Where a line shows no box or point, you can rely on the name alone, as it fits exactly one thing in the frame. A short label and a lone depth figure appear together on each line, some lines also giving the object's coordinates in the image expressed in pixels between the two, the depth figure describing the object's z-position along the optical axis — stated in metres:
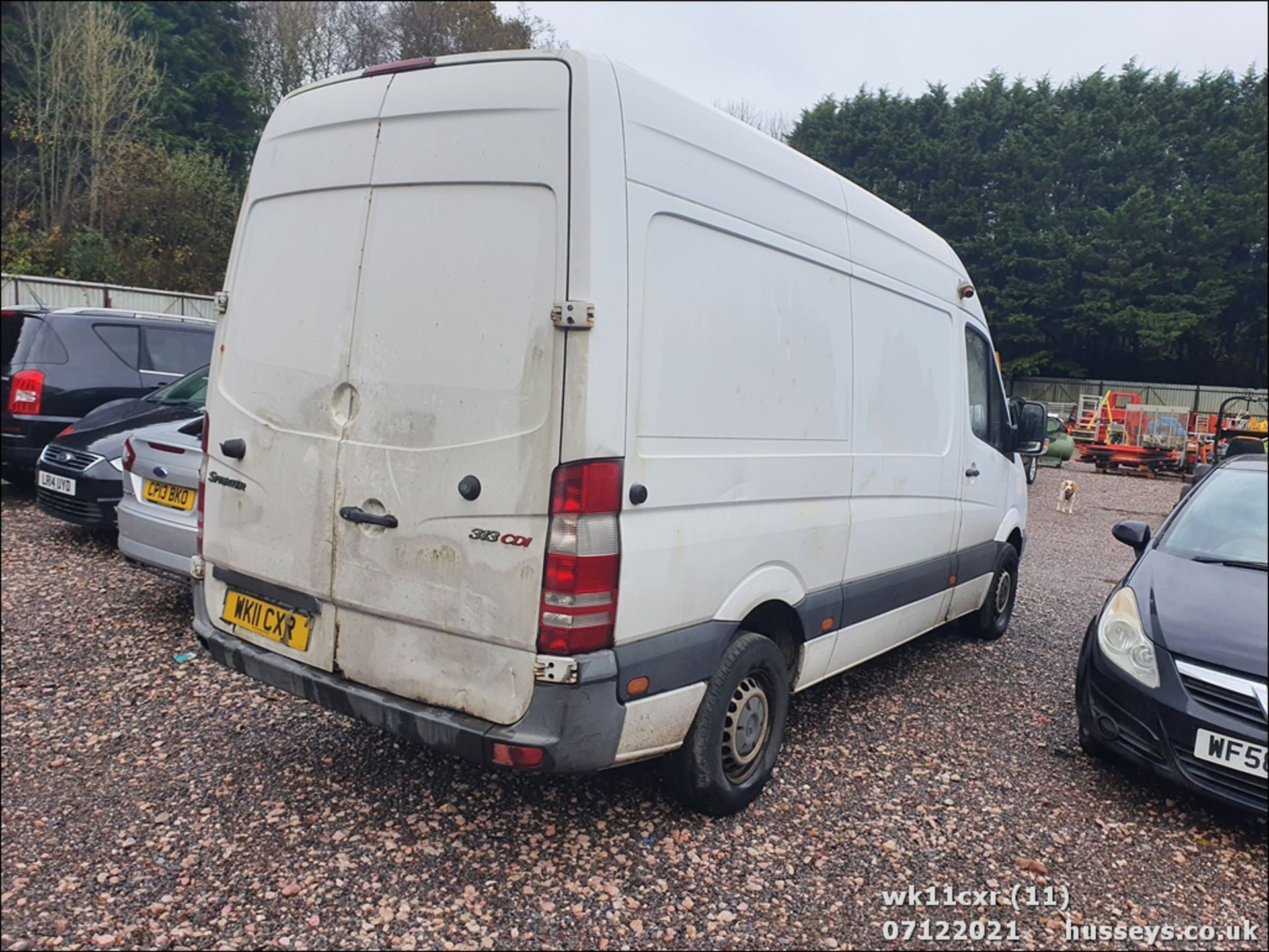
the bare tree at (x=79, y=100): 20.17
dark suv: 7.61
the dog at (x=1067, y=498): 13.43
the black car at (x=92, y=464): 6.29
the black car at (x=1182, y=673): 3.03
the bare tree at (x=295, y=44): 24.83
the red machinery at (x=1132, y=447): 15.28
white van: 2.66
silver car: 4.81
